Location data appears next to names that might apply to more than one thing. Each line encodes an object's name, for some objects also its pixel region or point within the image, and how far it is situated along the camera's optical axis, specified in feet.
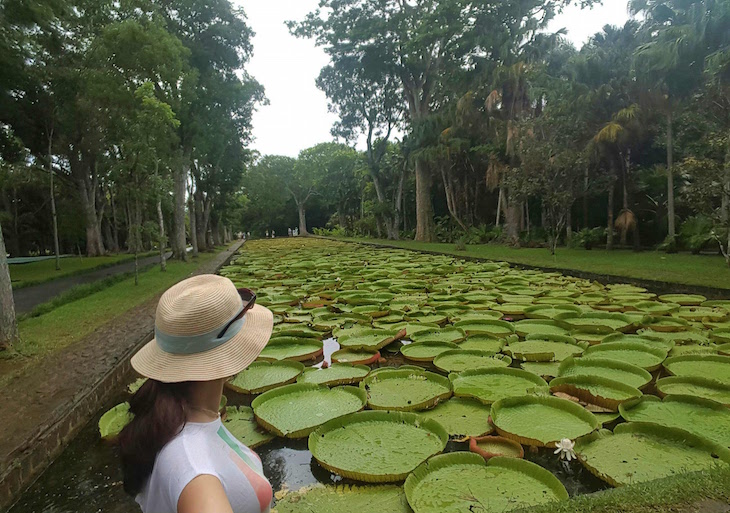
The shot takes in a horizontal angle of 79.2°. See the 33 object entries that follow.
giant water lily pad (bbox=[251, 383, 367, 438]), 8.82
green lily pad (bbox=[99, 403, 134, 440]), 8.80
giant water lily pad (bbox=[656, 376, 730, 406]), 9.19
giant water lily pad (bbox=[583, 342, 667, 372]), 11.29
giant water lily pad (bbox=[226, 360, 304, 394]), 11.15
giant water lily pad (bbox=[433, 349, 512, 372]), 11.76
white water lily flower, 7.07
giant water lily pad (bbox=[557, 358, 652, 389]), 10.27
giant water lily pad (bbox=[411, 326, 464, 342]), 14.33
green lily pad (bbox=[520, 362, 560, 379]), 11.07
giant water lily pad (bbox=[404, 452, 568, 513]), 6.16
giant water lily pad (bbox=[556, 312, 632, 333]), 14.51
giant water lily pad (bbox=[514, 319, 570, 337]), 14.64
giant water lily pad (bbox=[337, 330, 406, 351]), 13.71
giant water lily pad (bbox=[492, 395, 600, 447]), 7.93
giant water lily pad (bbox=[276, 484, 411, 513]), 6.31
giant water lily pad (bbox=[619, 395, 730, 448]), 7.84
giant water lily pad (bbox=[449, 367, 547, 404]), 9.84
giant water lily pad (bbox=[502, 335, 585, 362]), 12.01
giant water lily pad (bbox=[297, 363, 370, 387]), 11.28
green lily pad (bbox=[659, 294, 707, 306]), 17.51
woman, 2.86
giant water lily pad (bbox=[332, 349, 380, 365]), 12.75
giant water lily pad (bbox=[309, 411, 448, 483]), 7.11
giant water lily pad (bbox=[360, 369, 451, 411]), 9.49
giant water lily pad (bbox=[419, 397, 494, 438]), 8.58
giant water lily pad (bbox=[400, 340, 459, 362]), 12.96
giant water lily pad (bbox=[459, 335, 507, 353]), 13.19
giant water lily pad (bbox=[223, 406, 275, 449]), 8.55
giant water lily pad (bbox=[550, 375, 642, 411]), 9.23
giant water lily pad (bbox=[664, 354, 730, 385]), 10.32
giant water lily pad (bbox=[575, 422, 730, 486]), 6.70
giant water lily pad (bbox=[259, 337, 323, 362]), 13.37
